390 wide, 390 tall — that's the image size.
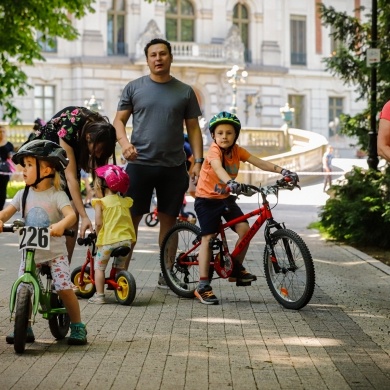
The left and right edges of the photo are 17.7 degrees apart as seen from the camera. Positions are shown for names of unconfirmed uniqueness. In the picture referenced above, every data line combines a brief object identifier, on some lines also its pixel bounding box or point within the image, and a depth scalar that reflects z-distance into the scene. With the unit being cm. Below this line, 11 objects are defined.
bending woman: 1046
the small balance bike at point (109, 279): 1014
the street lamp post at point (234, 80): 5908
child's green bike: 759
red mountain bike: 997
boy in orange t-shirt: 1049
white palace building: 6362
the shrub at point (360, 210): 1739
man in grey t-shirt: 1099
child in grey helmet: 784
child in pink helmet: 1041
